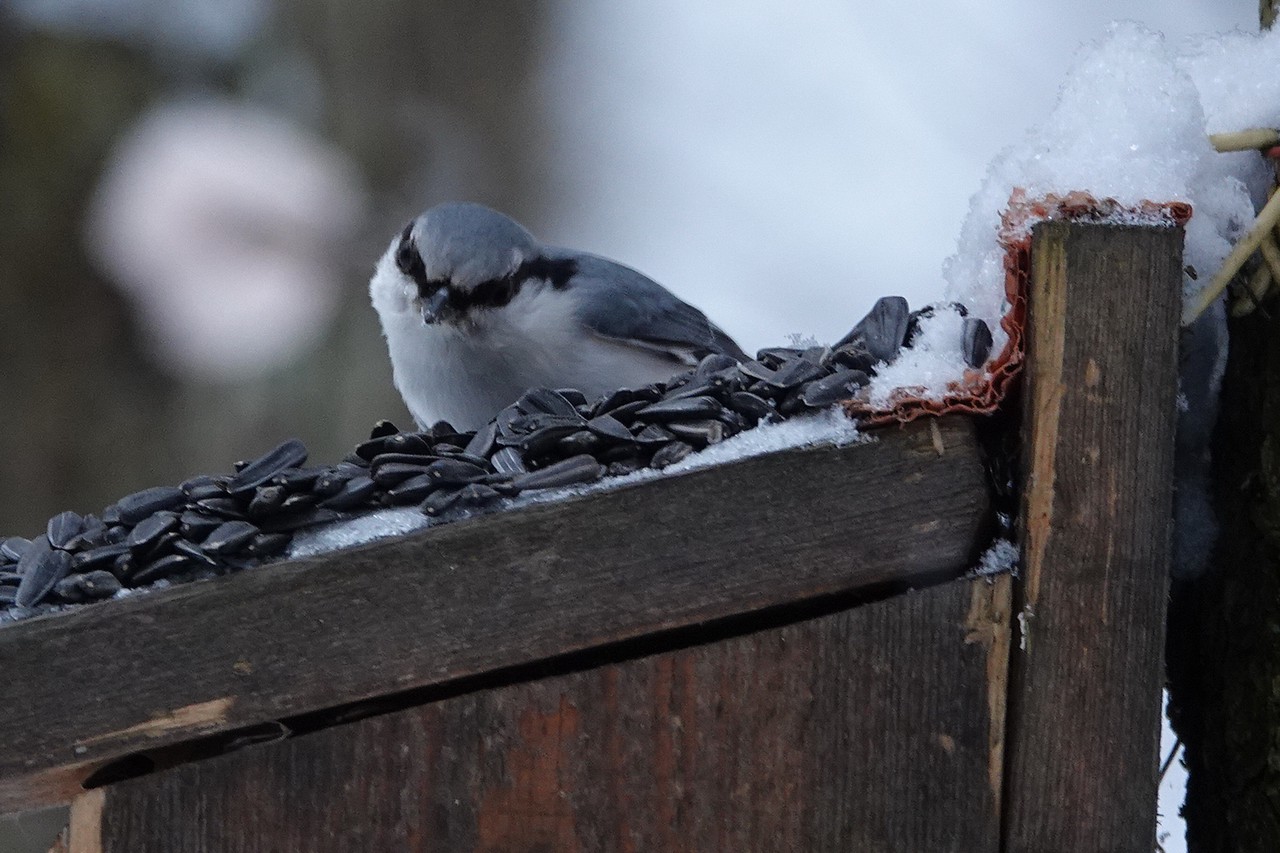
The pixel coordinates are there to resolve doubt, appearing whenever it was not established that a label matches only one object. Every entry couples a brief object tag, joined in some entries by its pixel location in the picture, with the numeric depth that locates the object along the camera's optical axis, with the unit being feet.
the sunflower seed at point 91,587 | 9.99
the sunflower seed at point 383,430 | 10.08
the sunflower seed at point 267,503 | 9.98
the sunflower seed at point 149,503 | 10.02
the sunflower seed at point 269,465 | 10.01
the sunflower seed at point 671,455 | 9.96
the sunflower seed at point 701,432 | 9.96
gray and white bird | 10.62
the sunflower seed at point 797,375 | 9.97
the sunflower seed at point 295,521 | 9.99
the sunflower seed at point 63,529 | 10.04
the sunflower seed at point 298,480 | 9.99
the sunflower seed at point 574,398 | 10.09
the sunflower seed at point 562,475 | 9.96
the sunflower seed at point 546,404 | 10.05
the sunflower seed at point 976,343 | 9.95
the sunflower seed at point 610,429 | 9.97
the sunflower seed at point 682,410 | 9.97
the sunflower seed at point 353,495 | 9.99
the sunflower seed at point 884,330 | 9.99
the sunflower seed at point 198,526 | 9.99
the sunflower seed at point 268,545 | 9.97
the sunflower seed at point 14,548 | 10.08
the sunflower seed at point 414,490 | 9.98
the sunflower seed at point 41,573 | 10.00
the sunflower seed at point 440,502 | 9.97
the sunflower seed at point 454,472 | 9.97
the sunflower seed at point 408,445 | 10.02
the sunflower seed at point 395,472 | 9.99
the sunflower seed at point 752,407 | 9.97
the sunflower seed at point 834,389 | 9.95
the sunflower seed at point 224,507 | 9.99
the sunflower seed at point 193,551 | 9.98
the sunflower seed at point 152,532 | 9.99
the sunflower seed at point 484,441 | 10.01
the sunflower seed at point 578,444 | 9.98
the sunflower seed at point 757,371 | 10.00
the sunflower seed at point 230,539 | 9.97
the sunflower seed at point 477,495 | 9.96
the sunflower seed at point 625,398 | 10.01
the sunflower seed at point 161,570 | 9.98
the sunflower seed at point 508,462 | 9.98
